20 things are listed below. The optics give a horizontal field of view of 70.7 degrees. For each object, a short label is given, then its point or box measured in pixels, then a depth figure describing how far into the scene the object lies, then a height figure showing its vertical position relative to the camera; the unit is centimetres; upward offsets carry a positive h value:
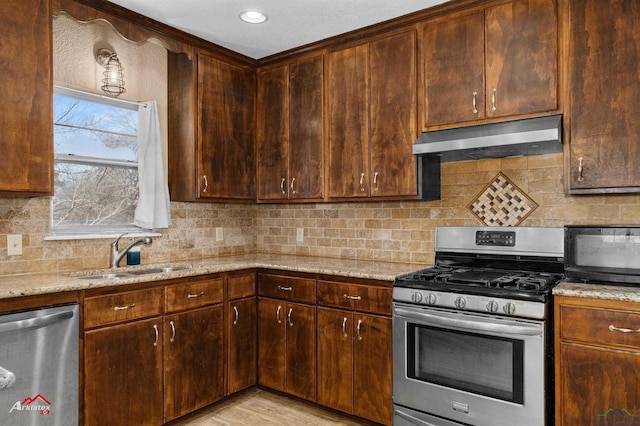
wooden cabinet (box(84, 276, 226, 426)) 234 -78
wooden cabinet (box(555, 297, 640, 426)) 191 -66
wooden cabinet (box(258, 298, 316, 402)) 298 -91
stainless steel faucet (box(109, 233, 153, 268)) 298 -24
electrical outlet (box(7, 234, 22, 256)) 257 -16
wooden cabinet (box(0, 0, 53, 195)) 224 +61
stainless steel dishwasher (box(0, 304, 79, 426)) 201 -69
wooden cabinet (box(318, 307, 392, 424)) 263 -91
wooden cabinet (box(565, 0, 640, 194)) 219 +57
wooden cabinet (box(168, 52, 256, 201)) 329 +65
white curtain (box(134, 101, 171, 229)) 327 +33
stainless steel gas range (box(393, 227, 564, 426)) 210 -62
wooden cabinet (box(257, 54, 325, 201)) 338 +66
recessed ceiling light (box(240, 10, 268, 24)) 283 +127
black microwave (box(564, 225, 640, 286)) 212 -21
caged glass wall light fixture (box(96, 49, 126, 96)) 308 +100
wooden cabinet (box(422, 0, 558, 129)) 243 +86
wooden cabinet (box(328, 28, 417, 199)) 292 +65
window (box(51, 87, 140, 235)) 290 +36
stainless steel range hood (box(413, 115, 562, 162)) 234 +40
